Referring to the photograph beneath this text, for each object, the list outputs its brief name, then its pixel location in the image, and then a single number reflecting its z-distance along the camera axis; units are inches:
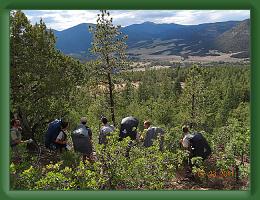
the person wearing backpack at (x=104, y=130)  309.1
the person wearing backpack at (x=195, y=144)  322.3
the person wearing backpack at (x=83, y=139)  306.9
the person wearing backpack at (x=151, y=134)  321.4
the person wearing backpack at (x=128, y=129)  335.3
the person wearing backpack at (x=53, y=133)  313.2
